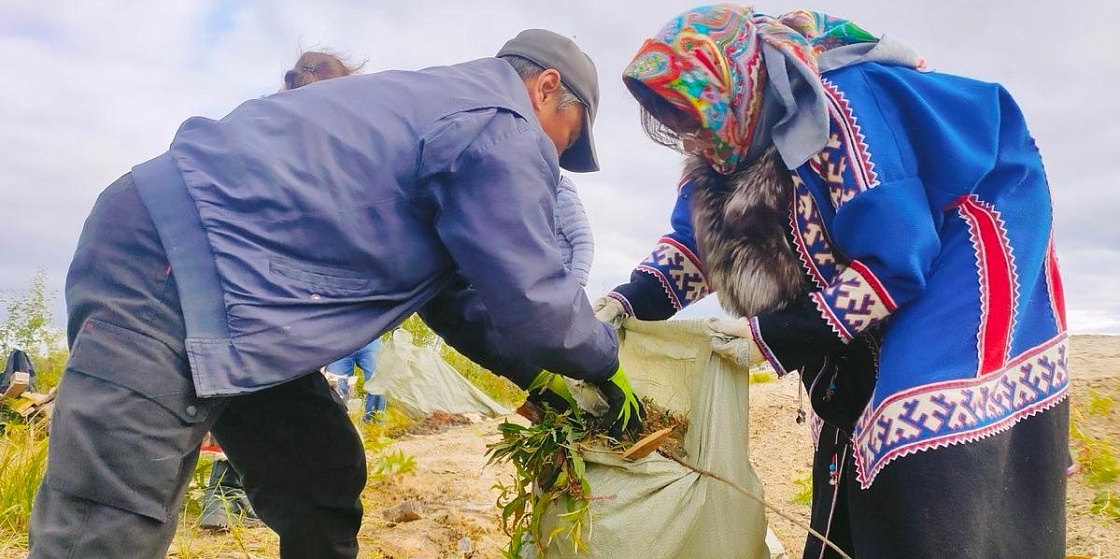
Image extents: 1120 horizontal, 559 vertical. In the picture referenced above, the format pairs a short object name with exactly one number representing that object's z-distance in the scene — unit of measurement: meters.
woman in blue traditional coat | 1.50
